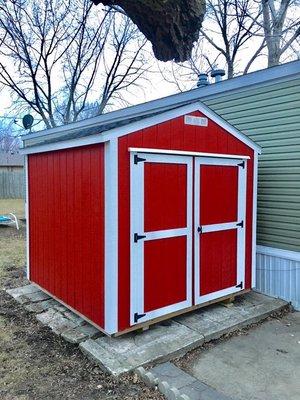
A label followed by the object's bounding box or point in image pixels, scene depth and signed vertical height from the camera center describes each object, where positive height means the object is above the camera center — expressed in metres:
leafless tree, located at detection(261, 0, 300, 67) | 12.61 +5.69
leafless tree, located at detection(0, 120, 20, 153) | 41.71 +5.21
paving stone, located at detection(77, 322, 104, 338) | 3.42 -1.42
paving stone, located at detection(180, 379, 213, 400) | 2.54 -1.50
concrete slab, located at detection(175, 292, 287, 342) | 3.55 -1.42
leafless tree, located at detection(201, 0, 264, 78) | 14.33 +6.90
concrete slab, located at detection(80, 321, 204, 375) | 2.91 -1.43
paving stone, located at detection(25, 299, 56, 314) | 4.13 -1.43
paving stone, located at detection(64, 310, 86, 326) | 3.72 -1.42
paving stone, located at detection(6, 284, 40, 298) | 4.69 -1.41
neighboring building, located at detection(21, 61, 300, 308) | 4.26 +0.33
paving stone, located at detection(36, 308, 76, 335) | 3.62 -1.44
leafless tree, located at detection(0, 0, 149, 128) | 18.05 +7.19
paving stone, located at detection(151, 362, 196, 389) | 2.71 -1.49
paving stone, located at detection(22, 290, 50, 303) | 4.46 -1.41
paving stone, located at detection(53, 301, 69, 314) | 4.07 -1.42
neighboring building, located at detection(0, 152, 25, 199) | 22.04 +0.06
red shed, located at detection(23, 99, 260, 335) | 3.22 -0.31
